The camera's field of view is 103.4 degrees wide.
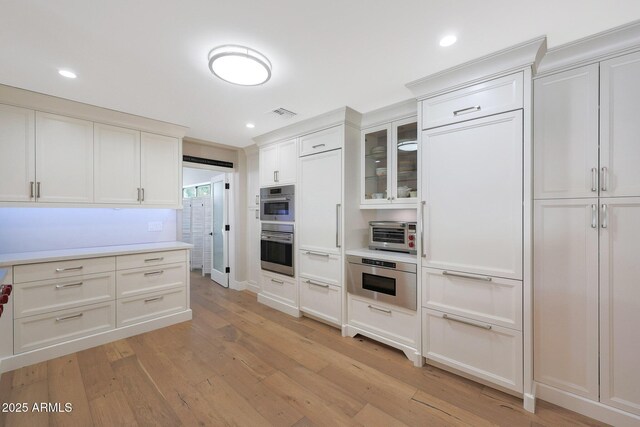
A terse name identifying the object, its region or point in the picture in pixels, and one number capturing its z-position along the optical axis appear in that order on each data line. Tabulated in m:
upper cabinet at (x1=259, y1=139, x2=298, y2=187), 3.41
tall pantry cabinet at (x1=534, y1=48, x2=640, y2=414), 1.58
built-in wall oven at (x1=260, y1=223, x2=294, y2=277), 3.45
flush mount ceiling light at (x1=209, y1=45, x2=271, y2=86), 1.79
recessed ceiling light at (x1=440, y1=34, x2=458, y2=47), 1.67
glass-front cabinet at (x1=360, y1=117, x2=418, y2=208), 2.65
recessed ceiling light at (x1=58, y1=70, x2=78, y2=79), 2.06
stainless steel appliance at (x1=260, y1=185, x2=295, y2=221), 3.43
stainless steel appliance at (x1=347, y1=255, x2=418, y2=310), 2.34
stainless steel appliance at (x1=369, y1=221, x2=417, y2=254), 2.58
